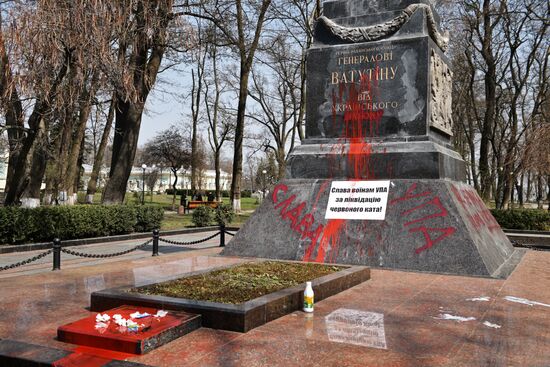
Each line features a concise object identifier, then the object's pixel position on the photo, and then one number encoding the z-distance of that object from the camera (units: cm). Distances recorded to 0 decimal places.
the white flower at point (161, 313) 509
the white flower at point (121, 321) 476
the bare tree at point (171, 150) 4550
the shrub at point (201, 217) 2334
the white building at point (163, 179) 8328
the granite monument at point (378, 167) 927
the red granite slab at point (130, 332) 441
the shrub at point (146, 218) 2017
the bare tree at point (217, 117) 3997
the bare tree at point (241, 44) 2574
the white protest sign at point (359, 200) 991
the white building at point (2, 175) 7368
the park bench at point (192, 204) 3623
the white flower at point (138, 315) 496
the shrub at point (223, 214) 2432
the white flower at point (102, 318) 487
